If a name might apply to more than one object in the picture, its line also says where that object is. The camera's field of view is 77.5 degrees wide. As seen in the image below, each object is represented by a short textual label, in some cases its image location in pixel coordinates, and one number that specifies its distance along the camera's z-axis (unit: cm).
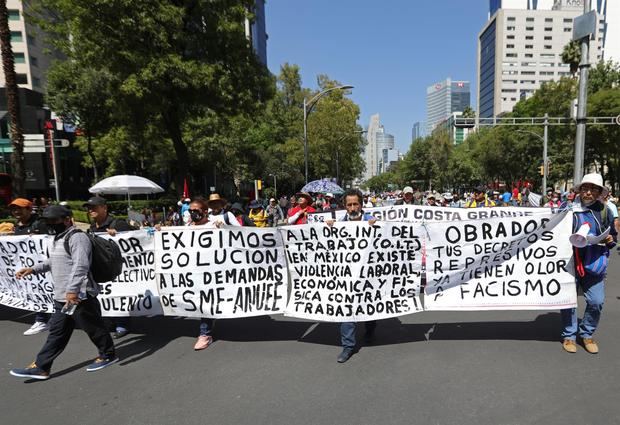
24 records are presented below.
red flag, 1542
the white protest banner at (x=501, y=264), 403
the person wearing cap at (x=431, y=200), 977
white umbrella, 1264
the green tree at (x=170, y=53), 1439
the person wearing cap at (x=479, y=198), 936
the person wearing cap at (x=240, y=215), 526
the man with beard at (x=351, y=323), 390
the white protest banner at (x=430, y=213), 613
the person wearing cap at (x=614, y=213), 380
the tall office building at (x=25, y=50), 4286
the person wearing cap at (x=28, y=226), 496
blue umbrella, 1670
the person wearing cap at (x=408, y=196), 840
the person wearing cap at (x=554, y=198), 1344
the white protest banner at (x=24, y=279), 484
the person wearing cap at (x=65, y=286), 350
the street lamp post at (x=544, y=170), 2708
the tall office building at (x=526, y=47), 12212
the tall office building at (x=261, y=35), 8056
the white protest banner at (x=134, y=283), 459
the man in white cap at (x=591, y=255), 374
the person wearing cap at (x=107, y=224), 430
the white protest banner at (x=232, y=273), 428
